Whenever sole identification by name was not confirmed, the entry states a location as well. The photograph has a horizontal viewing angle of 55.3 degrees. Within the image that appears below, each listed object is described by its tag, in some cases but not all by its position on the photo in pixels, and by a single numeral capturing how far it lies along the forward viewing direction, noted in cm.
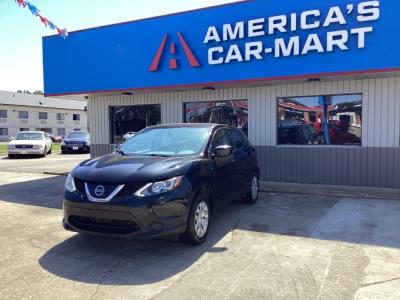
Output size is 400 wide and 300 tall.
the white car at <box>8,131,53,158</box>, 2075
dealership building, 854
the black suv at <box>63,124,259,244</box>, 468
